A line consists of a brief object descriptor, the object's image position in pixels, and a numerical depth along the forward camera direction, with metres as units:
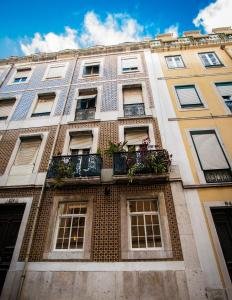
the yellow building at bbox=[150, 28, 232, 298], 6.67
